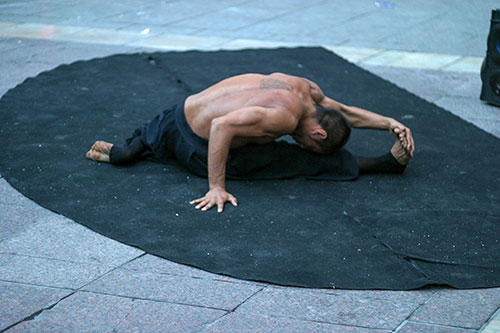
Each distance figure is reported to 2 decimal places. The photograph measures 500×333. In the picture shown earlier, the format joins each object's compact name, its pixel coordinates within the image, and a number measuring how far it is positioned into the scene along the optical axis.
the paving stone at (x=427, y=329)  5.36
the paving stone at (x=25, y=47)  14.38
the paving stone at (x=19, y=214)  7.09
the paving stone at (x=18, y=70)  12.66
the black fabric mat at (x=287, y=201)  6.48
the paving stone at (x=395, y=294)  5.91
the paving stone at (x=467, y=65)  14.39
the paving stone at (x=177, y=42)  15.84
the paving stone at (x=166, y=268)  6.19
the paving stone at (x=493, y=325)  5.32
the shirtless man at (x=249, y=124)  7.65
